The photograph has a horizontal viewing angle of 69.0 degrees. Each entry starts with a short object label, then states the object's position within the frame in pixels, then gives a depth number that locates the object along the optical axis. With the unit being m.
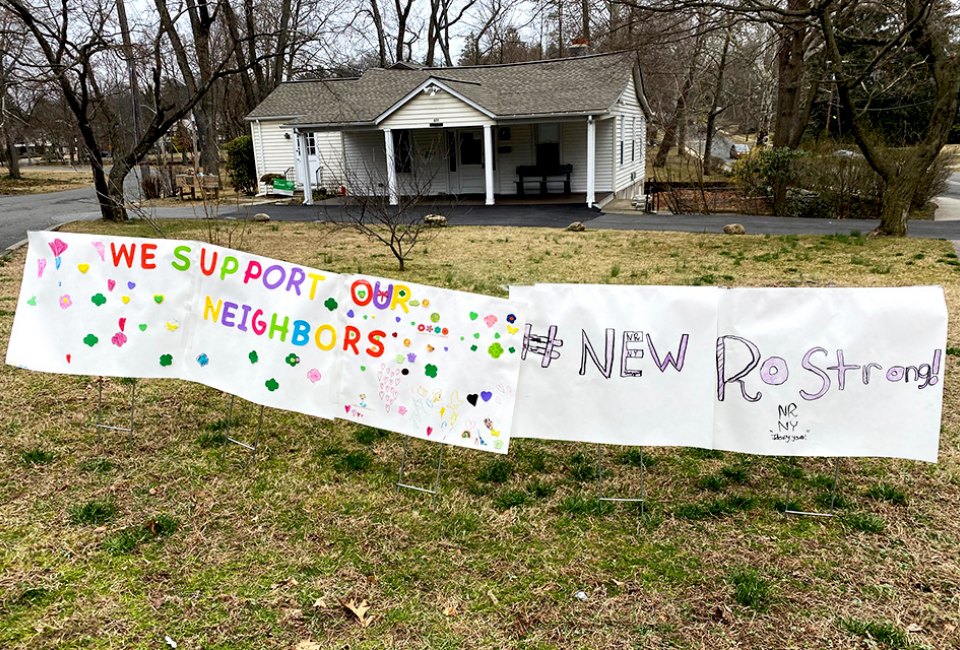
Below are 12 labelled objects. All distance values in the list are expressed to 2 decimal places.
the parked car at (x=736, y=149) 42.51
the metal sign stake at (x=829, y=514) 3.61
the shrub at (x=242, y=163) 26.55
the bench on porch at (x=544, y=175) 22.84
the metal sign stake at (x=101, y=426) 4.71
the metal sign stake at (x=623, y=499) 3.73
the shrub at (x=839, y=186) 16.64
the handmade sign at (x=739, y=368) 3.39
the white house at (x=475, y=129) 20.86
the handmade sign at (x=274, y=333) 3.66
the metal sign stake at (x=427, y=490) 3.87
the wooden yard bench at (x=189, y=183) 24.51
